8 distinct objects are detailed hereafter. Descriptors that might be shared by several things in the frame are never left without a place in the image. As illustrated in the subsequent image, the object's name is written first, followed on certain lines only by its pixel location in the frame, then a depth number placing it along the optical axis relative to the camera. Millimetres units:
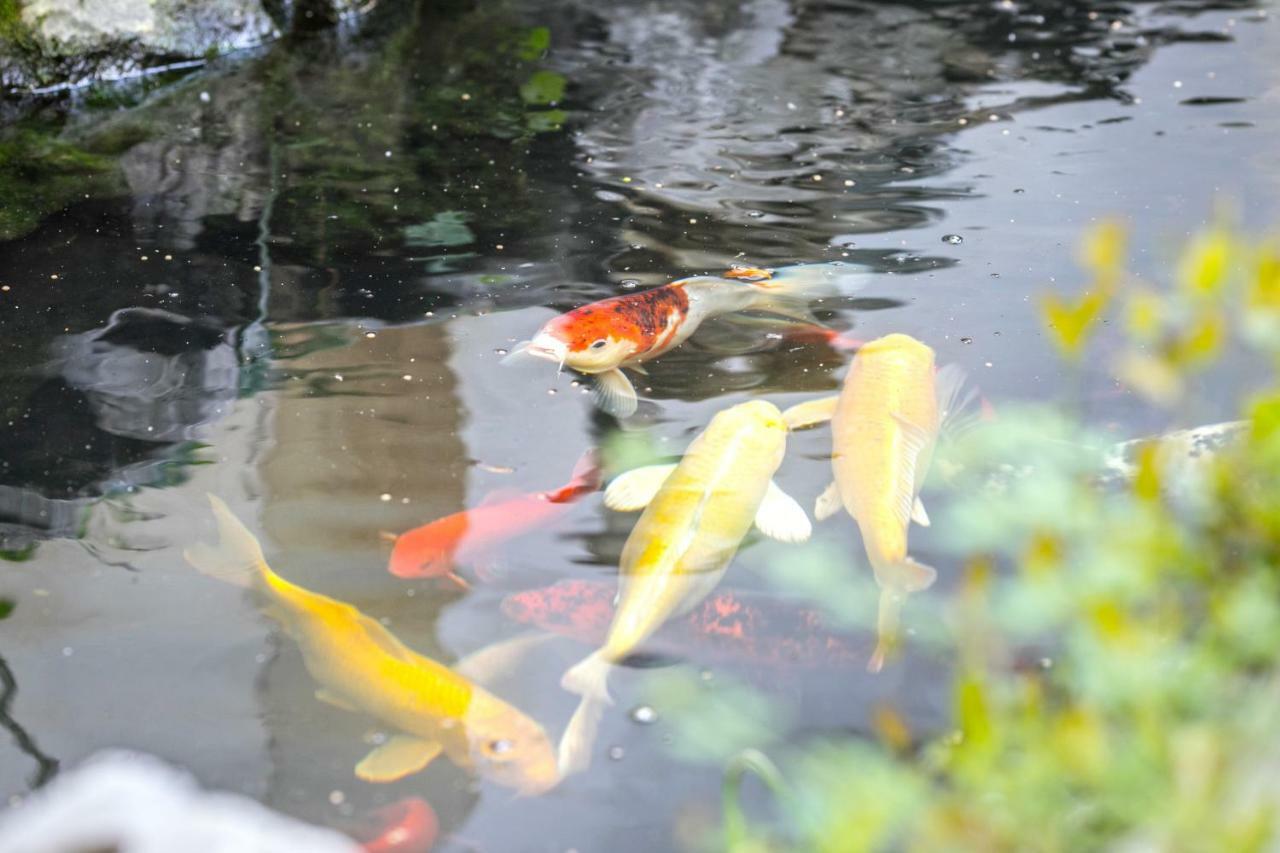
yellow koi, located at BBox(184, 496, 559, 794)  4227
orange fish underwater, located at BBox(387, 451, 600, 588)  5129
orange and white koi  6141
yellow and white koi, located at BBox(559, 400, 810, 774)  4516
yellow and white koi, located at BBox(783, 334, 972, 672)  4832
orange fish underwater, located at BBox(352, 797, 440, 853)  4000
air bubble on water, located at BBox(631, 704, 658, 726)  4410
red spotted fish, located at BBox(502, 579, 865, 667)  4656
